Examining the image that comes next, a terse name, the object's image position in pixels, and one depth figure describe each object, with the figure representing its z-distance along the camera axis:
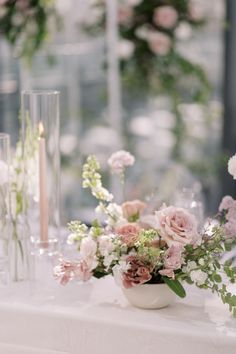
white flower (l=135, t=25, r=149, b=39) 4.14
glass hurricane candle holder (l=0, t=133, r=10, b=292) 1.63
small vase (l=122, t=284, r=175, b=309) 1.53
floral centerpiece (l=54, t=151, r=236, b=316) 1.50
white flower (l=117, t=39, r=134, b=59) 4.14
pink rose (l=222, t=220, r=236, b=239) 1.54
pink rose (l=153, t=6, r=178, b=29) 4.05
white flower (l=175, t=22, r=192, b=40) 4.13
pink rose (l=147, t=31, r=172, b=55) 4.09
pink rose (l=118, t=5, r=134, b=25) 4.11
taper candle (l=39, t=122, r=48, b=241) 1.77
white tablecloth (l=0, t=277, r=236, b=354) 1.48
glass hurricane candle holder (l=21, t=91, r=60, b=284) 1.76
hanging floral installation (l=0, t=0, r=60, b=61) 4.05
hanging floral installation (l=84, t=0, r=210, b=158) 4.09
